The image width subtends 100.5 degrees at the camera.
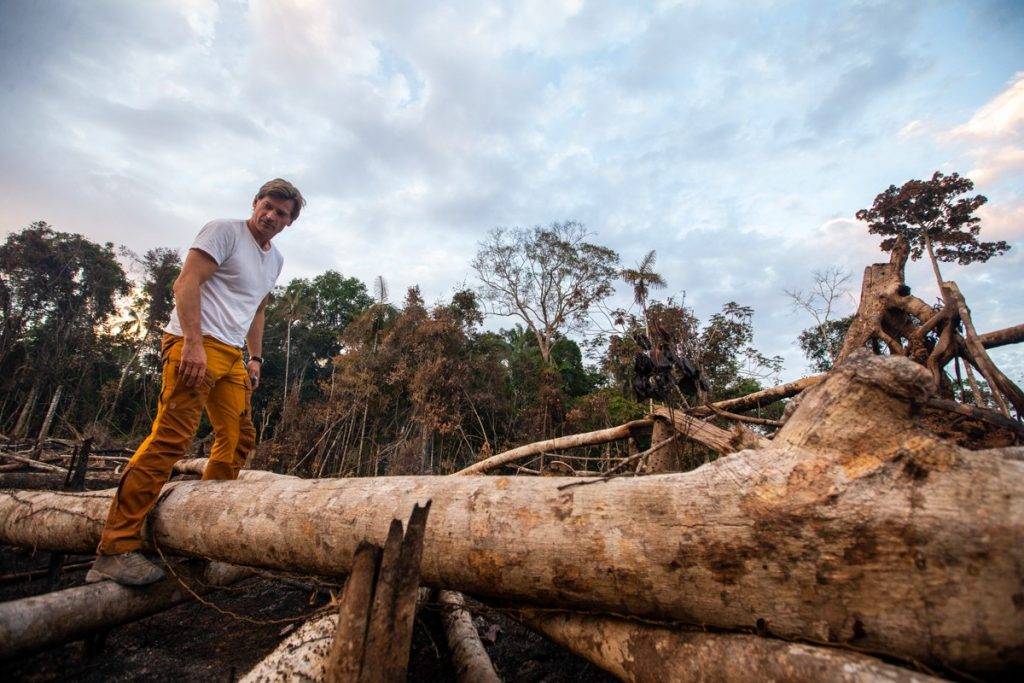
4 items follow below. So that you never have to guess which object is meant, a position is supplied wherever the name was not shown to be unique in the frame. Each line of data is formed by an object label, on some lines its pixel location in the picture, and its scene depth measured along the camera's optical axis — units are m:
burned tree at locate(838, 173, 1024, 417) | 2.88
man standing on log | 2.01
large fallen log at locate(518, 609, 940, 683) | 0.94
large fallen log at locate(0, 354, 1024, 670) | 0.95
